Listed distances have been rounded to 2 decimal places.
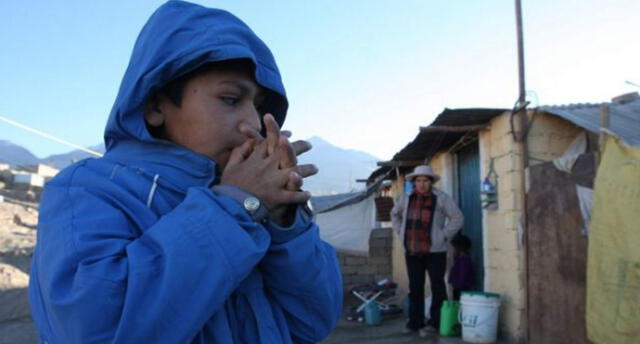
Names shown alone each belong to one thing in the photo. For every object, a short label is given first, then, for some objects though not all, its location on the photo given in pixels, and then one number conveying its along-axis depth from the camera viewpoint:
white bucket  5.91
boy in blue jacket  0.78
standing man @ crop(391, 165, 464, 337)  6.76
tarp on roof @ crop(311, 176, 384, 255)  10.90
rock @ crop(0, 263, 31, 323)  8.65
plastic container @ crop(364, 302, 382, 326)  8.16
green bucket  6.55
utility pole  5.62
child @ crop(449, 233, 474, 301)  6.98
